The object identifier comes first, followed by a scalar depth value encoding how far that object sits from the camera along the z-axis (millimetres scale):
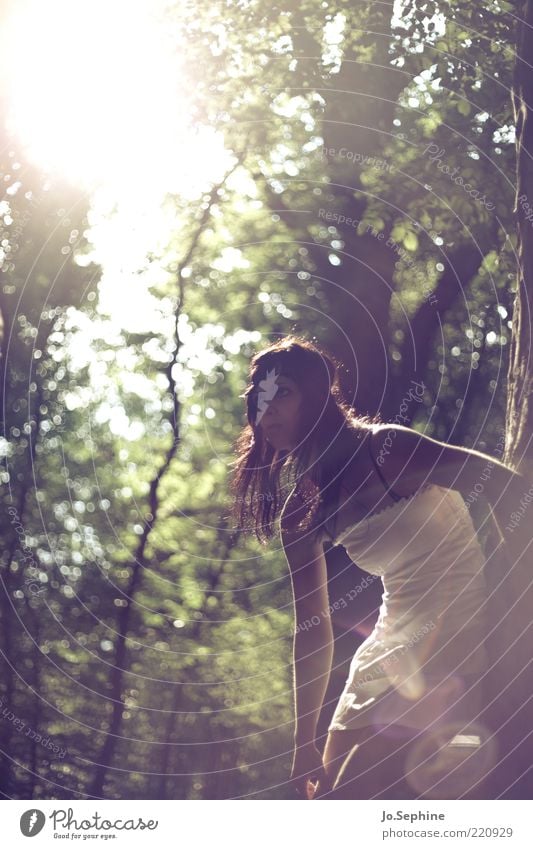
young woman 4500
